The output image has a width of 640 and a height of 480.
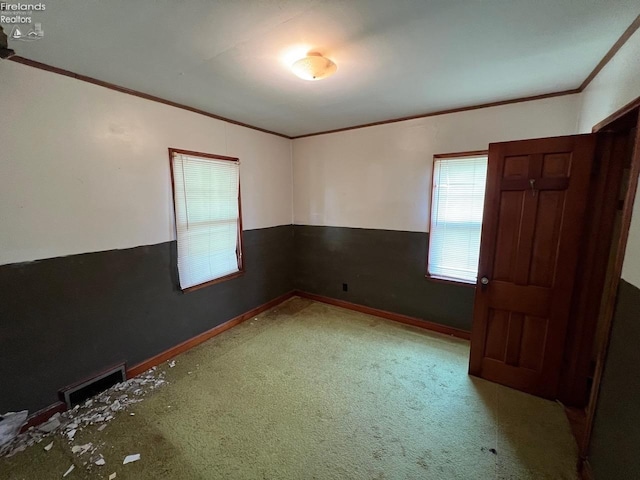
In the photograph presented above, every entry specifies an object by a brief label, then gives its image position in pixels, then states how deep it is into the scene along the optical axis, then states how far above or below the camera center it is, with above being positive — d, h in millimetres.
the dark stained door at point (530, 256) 1943 -395
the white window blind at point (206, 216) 2695 -164
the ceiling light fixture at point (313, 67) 1677 +868
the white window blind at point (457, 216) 2795 -123
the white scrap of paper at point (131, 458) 1630 -1568
